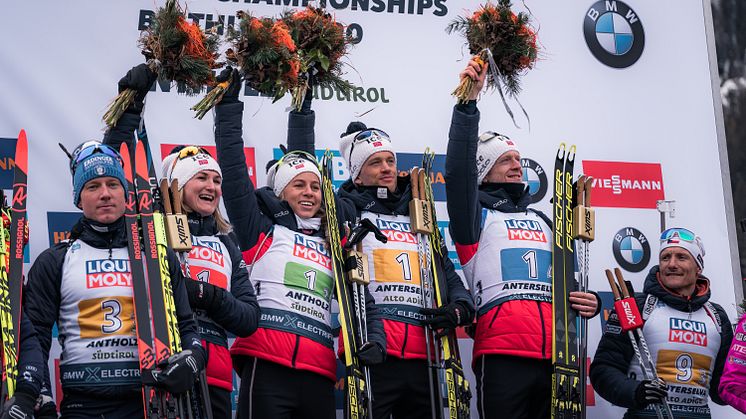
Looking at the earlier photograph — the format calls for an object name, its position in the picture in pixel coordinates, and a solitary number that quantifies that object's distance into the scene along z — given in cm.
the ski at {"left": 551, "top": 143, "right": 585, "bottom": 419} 1026
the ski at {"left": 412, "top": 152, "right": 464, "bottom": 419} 1005
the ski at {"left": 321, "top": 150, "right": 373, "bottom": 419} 952
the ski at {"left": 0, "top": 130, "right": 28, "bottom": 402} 765
